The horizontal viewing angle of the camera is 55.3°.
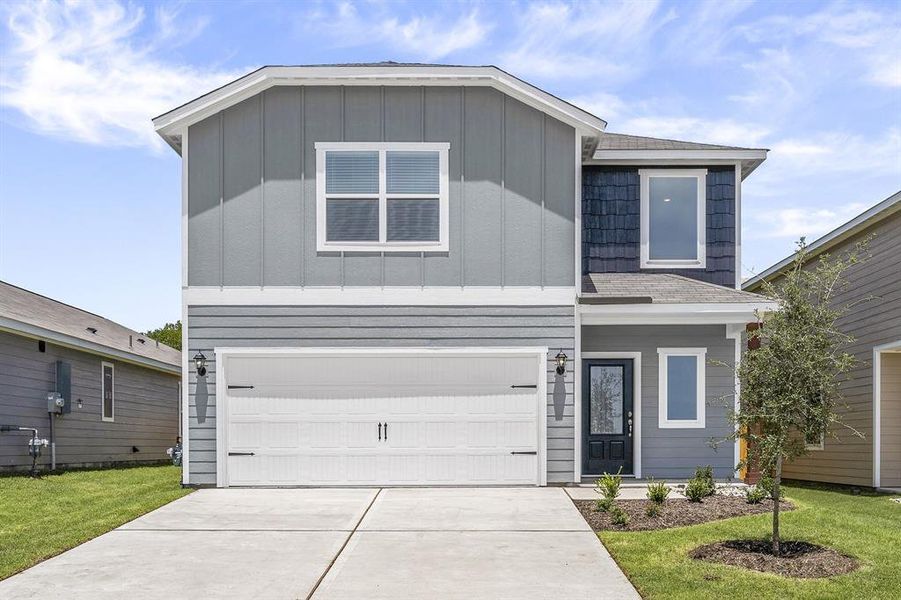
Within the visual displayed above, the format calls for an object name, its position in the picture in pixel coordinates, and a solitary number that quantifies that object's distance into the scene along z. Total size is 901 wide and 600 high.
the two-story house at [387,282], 12.68
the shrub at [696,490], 11.00
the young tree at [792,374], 7.72
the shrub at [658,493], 10.58
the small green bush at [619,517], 9.52
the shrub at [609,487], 10.45
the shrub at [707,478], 11.20
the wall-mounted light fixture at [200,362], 12.58
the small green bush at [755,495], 10.71
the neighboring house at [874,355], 13.88
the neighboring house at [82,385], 15.38
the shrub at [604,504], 10.29
